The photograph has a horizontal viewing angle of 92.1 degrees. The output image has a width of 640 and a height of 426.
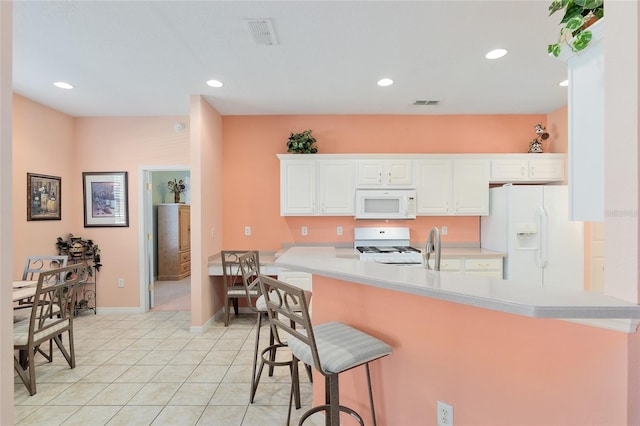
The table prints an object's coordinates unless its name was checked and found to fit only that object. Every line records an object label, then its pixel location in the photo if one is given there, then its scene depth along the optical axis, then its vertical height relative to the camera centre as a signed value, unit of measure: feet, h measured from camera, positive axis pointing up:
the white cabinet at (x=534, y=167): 12.76 +1.76
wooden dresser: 20.74 -1.96
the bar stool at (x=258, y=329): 6.80 -2.91
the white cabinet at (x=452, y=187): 12.97 +0.96
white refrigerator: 11.23 -1.08
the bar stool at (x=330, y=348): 4.26 -2.04
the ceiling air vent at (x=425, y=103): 12.41 +4.36
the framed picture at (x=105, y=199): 14.24 +0.57
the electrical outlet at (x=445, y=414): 4.56 -3.05
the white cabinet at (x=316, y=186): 12.98 +1.03
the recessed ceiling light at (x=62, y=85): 10.56 +4.42
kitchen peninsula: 3.29 -1.84
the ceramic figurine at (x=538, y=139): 13.10 +3.07
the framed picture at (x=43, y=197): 11.94 +0.59
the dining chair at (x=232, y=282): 12.03 -2.90
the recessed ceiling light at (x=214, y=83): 10.44 +4.39
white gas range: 13.14 -1.29
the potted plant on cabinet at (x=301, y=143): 13.14 +2.88
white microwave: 12.81 +0.26
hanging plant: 3.60 +2.30
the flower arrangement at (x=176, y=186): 21.43 +1.76
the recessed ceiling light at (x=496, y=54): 8.52 +4.38
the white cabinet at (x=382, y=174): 12.96 +1.52
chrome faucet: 5.46 -0.69
